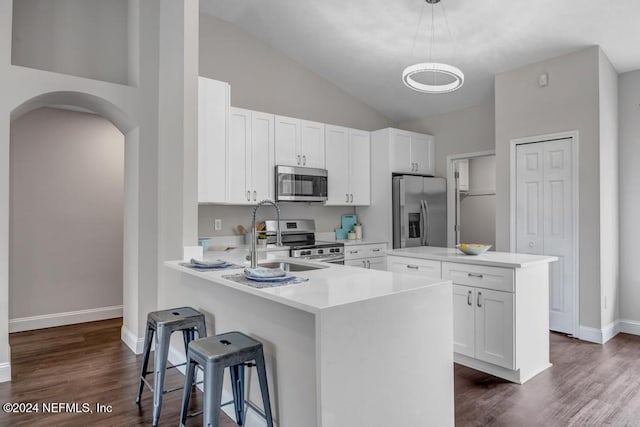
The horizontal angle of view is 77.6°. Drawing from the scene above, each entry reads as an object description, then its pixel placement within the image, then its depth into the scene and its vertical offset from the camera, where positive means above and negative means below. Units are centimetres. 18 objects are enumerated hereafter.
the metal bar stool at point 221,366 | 181 -73
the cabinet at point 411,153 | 540 +87
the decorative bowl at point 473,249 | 319 -28
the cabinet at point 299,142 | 472 +89
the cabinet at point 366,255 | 499 -52
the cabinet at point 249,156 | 431 +65
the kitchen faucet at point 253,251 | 243 -22
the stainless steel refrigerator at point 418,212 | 520 +3
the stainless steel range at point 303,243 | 457 -35
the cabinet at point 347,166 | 520 +66
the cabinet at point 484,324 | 285 -83
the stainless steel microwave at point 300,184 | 465 +37
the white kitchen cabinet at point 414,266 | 333 -45
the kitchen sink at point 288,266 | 278 -37
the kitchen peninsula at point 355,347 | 165 -62
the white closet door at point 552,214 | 400 +0
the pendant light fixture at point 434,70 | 305 +112
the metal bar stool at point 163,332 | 230 -74
